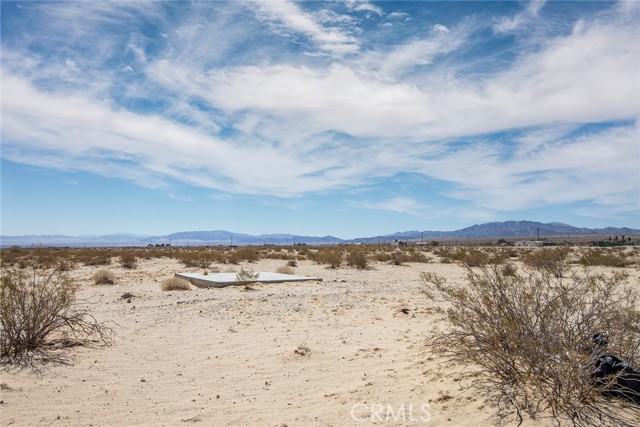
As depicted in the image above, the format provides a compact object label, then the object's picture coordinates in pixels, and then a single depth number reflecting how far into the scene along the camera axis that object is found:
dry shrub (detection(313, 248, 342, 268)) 26.67
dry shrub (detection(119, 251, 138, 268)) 27.71
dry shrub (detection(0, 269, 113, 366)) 6.98
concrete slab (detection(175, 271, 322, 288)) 16.50
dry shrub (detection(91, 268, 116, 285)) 18.30
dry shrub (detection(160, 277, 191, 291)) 16.02
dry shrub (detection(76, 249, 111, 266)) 30.20
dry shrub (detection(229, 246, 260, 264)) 31.31
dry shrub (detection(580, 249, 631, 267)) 25.19
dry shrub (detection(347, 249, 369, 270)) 25.50
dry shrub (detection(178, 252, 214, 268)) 27.20
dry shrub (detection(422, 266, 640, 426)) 4.36
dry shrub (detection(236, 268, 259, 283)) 16.78
